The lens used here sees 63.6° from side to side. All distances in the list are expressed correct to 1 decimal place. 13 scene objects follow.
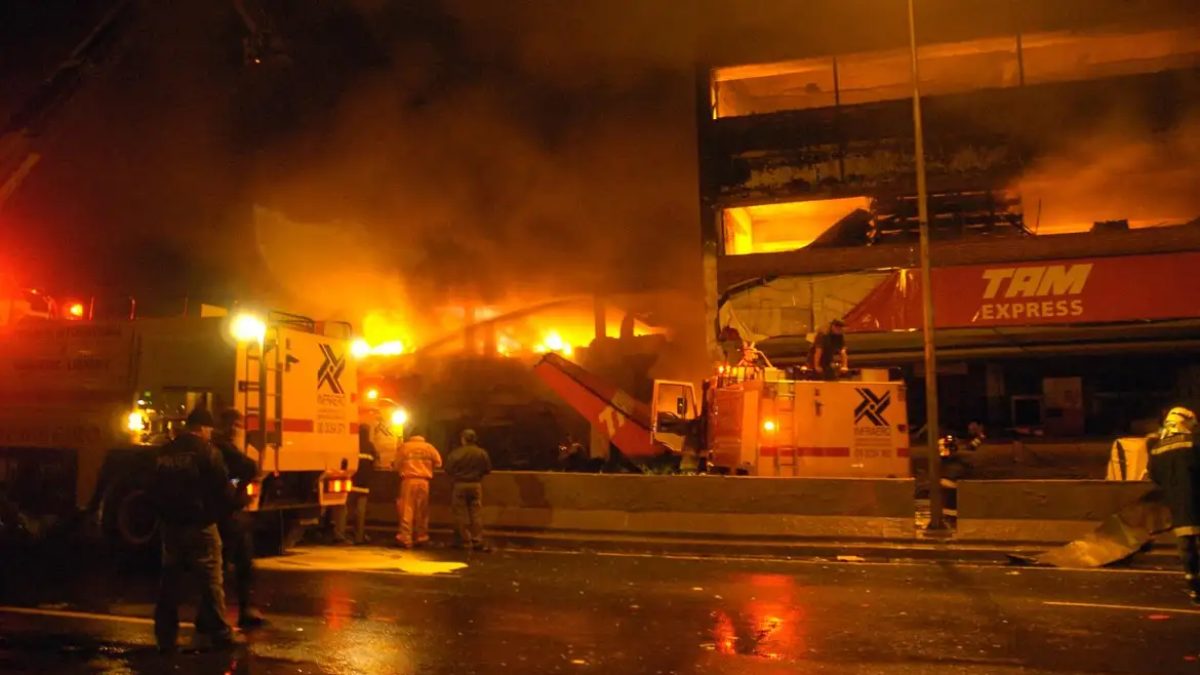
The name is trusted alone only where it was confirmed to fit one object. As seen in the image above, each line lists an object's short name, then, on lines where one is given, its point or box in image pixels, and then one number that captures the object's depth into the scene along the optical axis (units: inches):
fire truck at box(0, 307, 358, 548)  340.2
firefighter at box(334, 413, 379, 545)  411.5
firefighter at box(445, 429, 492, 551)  410.3
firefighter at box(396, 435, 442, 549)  420.2
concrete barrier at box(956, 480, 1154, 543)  412.8
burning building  629.3
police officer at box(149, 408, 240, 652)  202.8
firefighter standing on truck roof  474.6
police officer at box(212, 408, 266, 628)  221.1
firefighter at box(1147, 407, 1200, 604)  275.9
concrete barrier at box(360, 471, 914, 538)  436.8
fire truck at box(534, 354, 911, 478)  457.1
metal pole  439.2
